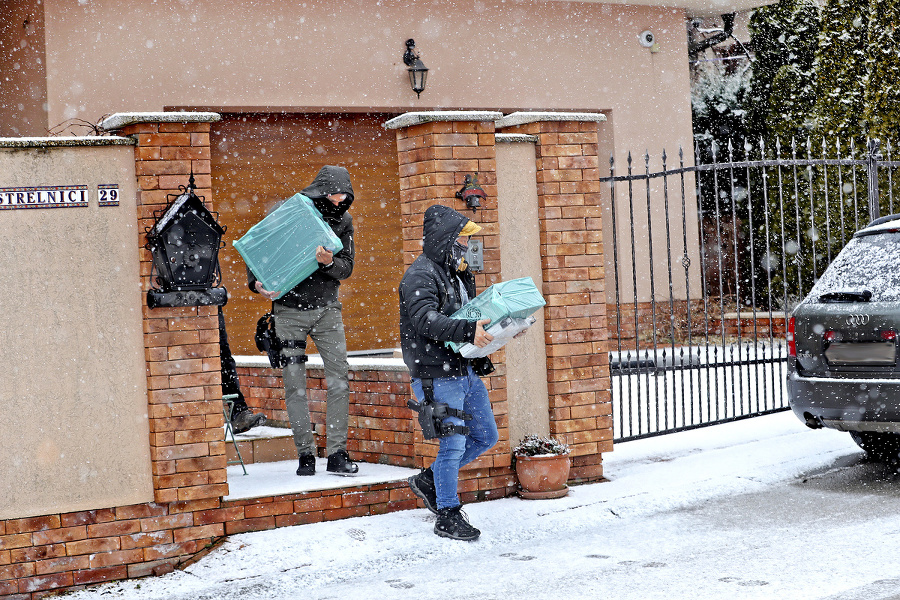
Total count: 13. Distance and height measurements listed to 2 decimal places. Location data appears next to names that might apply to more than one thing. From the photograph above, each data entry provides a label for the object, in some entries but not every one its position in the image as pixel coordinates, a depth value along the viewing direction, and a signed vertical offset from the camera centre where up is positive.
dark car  12.65 -0.67
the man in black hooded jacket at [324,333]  12.64 -0.44
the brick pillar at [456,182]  12.82 +0.48
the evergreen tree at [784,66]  29.75 +2.63
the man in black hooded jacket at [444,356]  11.22 -0.55
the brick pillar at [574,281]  13.66 -0.20
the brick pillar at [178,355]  11.08 -0.47
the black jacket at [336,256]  12.39 +0.06
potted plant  12.91 -1.37
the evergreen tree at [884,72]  27.75 +2.26
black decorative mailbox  10.99 +0.10
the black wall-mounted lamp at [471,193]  12.84 +0.40
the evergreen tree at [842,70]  28.33 +2.38
